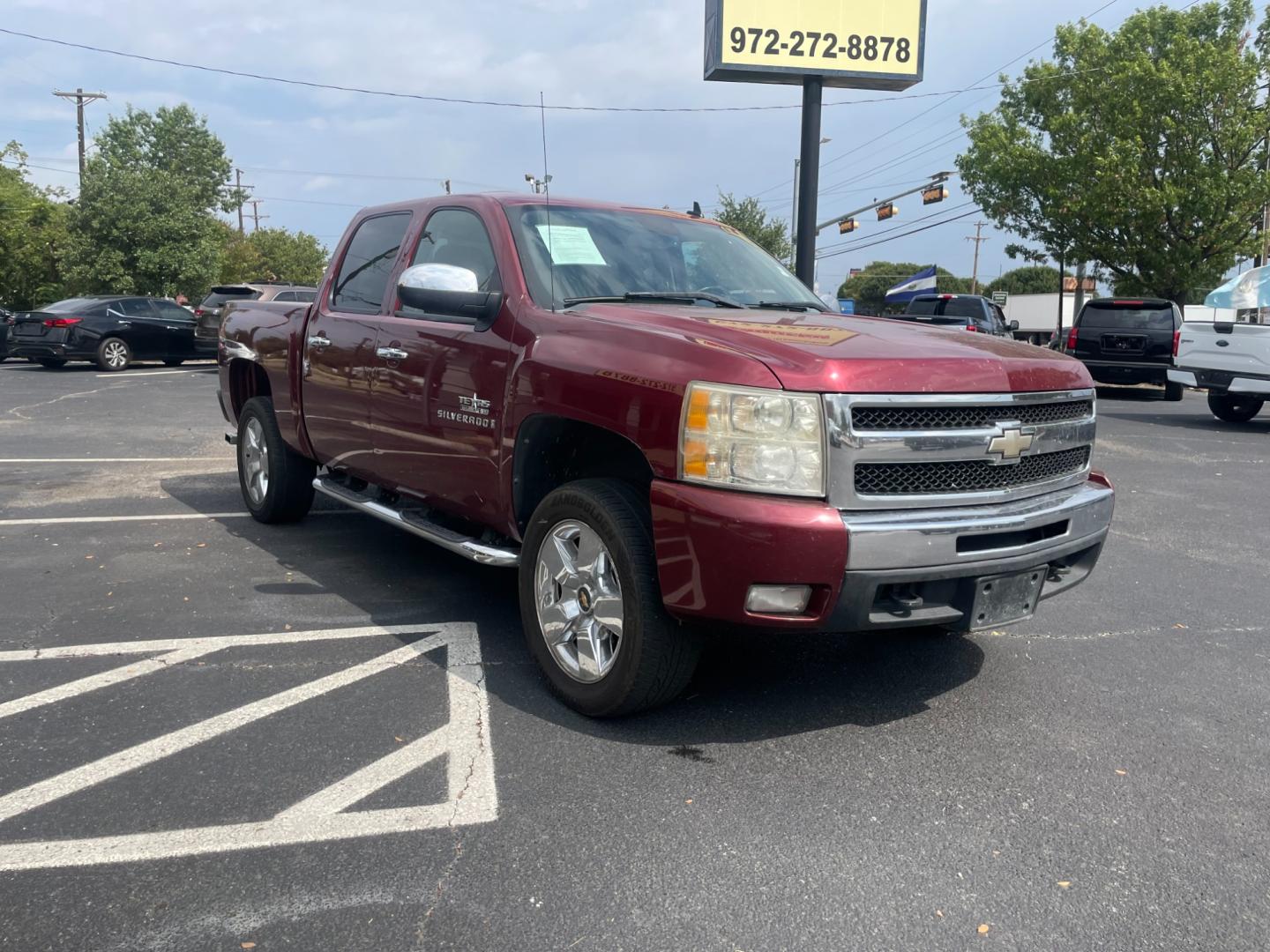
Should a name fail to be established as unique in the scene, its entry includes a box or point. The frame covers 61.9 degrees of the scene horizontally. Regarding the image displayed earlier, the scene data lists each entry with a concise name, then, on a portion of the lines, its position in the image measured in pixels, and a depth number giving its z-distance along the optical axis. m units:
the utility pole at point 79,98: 44.78
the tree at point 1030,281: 109.31
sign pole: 19.94
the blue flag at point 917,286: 40.06
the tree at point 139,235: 34.25
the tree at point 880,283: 112.88
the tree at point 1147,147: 26.69
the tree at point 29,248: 39.28
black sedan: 19.89
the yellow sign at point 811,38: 20.06
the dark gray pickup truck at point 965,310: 21.59
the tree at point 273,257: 56.78
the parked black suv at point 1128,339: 17.80
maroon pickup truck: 3.14
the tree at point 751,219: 39.72
